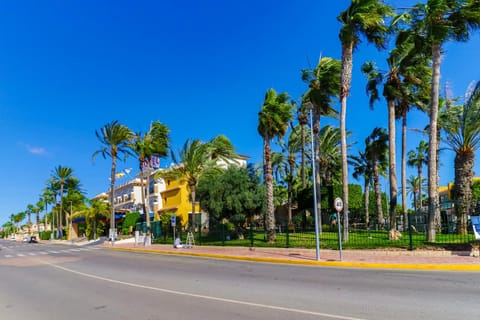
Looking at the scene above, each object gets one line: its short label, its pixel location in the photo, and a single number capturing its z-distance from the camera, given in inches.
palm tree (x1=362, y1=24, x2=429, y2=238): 905.5
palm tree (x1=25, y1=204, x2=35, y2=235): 5068.9
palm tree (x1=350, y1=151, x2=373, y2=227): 1632.6
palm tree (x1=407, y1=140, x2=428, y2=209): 2197.7
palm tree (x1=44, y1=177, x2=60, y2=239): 3012.3
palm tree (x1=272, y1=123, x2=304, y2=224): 1521.9
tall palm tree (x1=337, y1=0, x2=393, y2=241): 788.0
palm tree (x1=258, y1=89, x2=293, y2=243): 922.7
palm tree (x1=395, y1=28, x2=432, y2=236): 806.2
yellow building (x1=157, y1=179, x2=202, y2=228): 1898.4
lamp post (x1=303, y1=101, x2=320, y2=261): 621.3
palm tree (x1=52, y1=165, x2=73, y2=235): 2851.9
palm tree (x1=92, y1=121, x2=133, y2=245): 1583.4
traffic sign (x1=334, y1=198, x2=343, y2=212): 593.8
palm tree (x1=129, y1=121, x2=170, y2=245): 1530.5
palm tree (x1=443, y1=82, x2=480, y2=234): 791.7
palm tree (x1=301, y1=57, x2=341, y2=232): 951.6
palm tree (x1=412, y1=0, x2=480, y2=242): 683.4
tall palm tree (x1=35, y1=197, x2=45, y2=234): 3875.5
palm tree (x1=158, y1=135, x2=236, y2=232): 1151.6
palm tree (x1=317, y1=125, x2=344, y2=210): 1465.3
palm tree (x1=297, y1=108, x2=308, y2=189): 1278.1
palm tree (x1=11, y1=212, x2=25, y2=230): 6401.1
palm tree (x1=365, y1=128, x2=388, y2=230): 1374.3
